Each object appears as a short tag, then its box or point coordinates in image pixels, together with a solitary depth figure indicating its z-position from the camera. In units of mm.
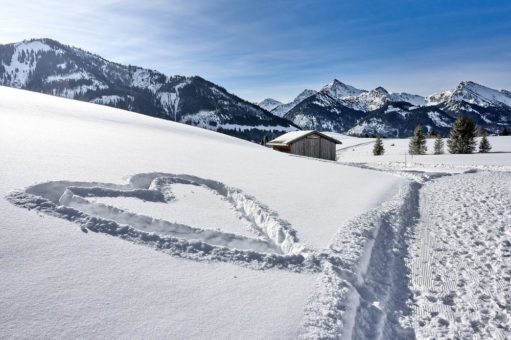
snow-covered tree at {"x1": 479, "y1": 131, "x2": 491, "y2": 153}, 85375
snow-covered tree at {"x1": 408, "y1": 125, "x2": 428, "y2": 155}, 93819
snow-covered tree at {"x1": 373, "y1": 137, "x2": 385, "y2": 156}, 98000
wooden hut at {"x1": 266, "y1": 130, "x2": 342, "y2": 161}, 51188
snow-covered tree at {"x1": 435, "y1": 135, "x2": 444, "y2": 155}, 90312
